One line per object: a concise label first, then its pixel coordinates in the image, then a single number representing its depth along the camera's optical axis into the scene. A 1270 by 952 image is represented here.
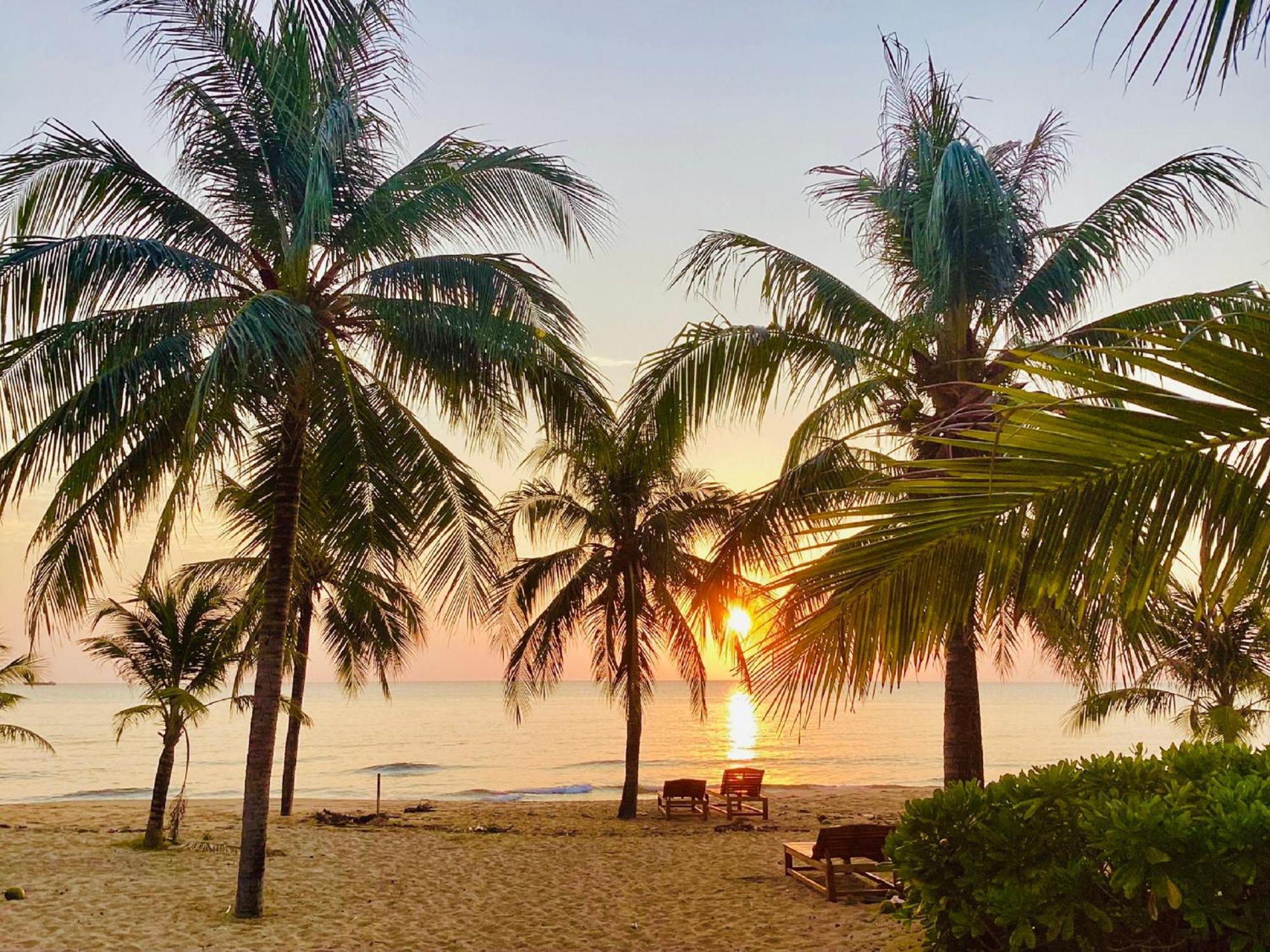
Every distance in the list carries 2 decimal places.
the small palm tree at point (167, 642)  14.15
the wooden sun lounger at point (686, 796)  17.78
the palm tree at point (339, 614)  14.51
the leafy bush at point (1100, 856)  4.01
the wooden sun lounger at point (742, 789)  17.86
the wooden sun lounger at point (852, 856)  9.68
